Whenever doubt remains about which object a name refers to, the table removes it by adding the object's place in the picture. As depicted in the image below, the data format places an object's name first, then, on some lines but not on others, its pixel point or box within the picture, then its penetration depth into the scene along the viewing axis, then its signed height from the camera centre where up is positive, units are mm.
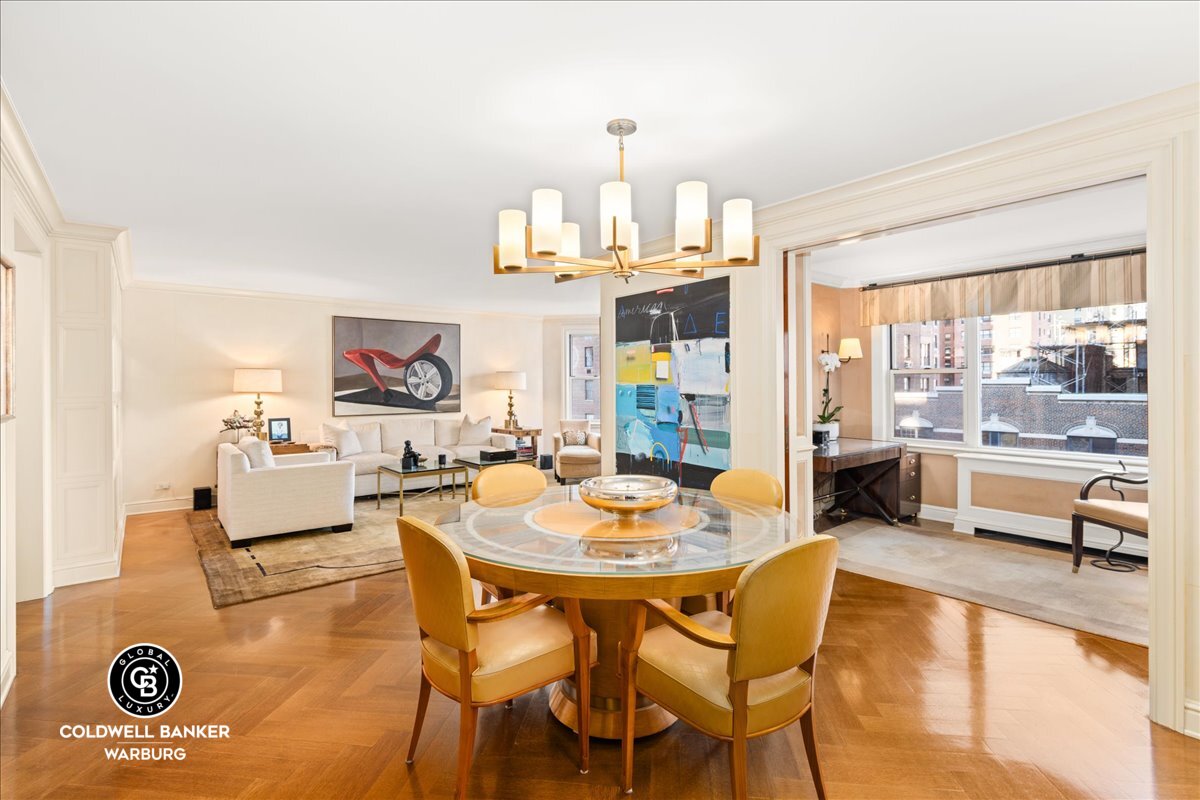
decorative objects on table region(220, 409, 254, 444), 6336 -272
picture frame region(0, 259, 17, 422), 2539 +293
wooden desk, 5320 -820
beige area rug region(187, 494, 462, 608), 3760 -1196
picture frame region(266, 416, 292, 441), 6664 -357
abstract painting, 4008 +105
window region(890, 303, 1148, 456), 4562 +96
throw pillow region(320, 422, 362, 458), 6699 -467
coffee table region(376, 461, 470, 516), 5848 -743
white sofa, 6625 -581
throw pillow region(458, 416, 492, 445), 7867 -475
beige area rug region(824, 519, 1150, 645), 3268 -1221
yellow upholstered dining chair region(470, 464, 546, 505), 3008 -479
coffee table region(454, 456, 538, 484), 6383 -729
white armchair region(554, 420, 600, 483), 7109 -798
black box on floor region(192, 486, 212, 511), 6129 -1045
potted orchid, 5301 -141
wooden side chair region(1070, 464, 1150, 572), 3648 -795
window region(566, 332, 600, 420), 9133 +273
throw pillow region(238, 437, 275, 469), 4836 -458
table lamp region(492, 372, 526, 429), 8367 +240
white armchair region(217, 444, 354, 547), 4625 -816
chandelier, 2240 +648
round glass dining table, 1812 -536
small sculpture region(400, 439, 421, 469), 6014 -632
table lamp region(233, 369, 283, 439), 6285 +183
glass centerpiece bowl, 2359 -409
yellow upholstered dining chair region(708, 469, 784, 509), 2926 -478
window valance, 4305 +864
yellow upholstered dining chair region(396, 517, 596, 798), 1768 -821
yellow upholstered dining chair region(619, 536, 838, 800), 1623 -829
